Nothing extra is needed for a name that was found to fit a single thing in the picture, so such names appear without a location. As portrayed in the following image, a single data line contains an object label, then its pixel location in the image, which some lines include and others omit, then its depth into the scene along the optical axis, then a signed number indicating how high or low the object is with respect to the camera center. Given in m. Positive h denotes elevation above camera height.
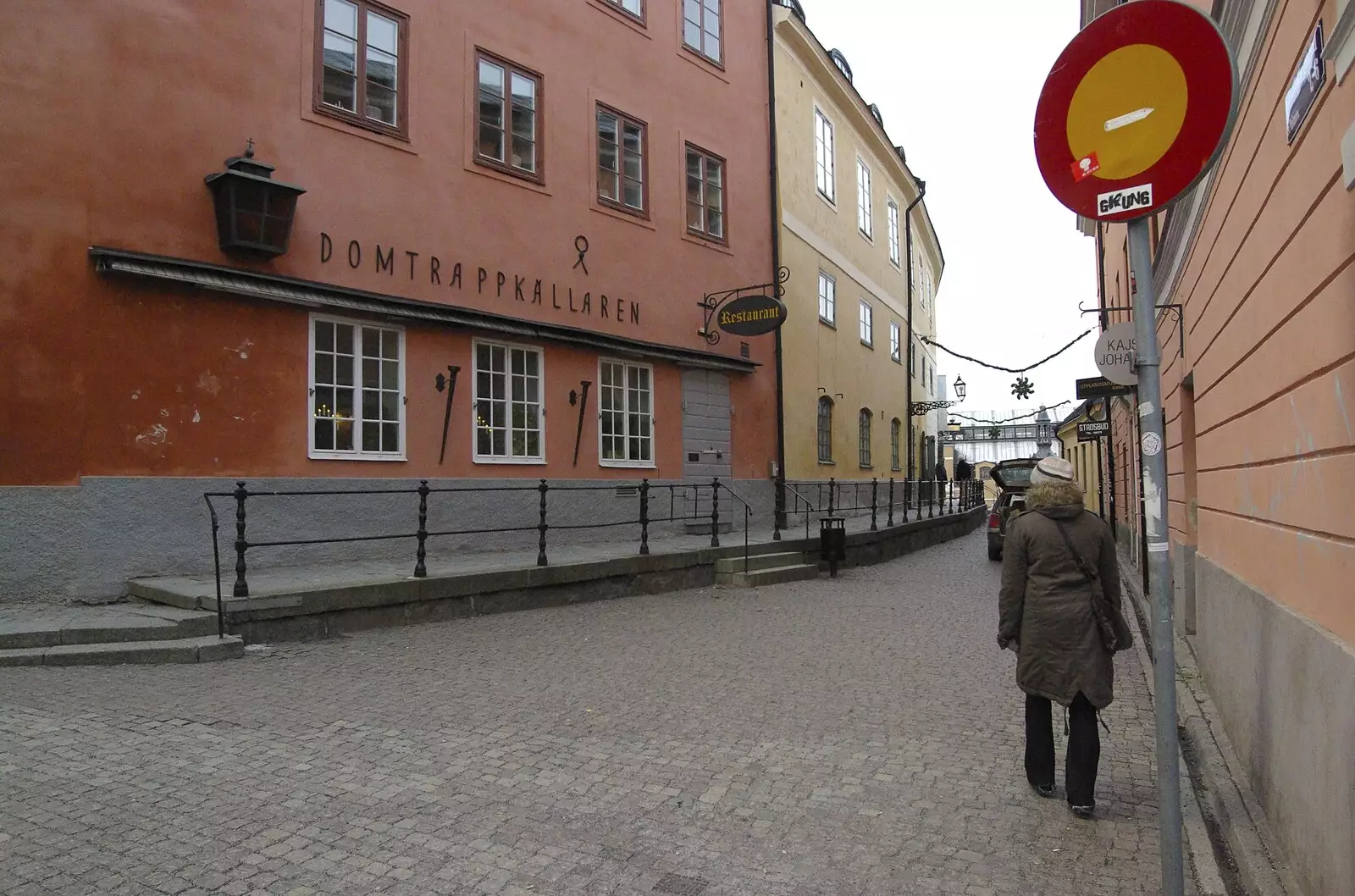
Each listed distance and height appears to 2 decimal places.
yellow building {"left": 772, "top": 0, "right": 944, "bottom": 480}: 20.19 +5.39
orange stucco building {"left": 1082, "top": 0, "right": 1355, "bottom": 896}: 3.29 +0.25
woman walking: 4.57 -0.66
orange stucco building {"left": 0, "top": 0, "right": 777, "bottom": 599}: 8.88 +2.65
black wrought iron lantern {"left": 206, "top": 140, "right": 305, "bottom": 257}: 9.87 +2.90
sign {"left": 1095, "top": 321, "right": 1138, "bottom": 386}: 8.67 +1.19
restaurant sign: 15.45 +2.76
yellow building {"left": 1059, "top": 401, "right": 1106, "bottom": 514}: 30.14 +1.29
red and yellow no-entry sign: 2.95 +1.20
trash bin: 14.88 -0.90
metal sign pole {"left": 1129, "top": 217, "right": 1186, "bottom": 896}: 3.00 -0.33
